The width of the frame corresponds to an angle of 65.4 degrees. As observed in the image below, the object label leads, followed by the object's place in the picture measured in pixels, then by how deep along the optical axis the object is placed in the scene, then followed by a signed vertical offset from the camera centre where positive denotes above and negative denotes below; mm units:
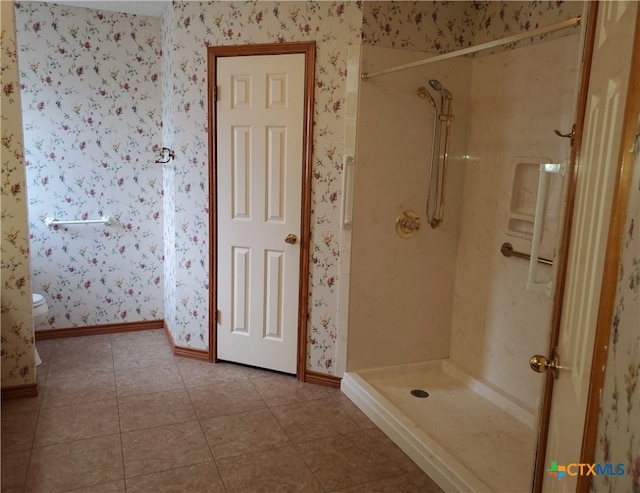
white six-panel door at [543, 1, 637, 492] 820 -71
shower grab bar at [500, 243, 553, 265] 2703 -378
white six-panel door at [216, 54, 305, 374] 3004 -185
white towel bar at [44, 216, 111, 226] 3584 -382
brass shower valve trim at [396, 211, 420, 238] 3033 -267
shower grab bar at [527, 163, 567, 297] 1721 -158
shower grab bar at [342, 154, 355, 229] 2861 -66
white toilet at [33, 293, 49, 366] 3191 -904
